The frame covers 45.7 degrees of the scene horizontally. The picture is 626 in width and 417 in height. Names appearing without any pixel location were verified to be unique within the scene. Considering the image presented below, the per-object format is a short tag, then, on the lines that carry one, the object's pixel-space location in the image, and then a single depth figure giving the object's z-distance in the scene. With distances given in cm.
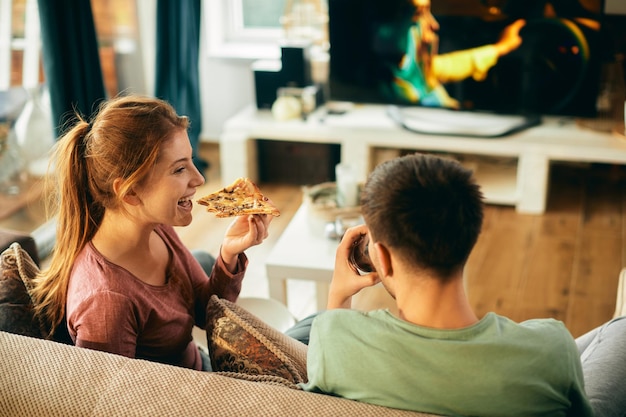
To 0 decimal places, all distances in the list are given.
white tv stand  378
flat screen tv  372
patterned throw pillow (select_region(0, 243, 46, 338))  154
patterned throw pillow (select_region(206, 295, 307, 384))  140
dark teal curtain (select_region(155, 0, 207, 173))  421
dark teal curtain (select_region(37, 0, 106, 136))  308
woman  153
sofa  115
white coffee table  252
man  115
